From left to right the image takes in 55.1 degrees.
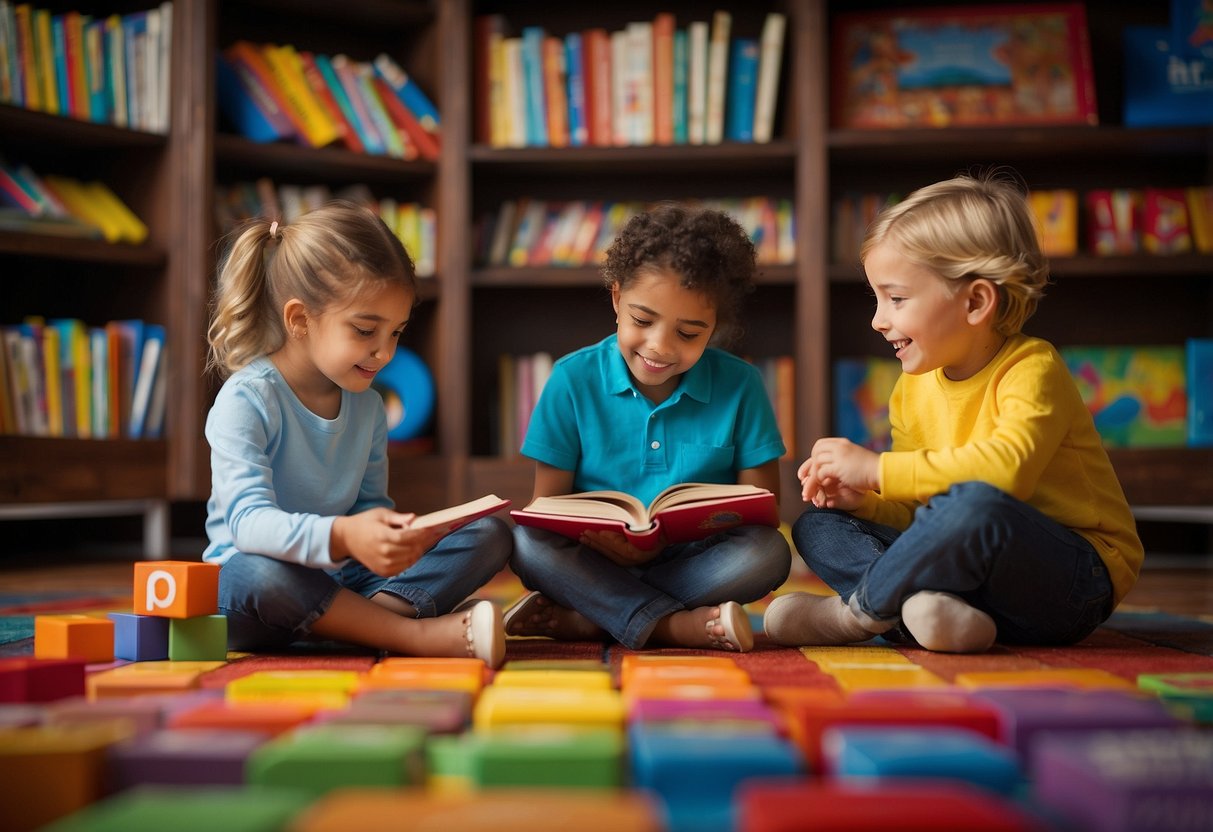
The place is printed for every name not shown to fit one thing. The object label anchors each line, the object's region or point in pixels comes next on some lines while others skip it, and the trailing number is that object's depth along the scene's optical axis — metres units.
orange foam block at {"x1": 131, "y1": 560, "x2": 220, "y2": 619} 1.21
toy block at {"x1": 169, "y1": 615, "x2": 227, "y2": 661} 1.24
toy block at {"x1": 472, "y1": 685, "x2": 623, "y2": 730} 0.77
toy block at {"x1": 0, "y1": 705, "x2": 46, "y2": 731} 0.77
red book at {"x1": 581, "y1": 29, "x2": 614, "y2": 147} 2.64
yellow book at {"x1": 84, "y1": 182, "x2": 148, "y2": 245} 2.48
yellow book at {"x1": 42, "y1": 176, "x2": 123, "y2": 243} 2.46
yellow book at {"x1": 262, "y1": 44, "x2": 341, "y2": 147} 2.61
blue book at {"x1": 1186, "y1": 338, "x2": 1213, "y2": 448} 2.56
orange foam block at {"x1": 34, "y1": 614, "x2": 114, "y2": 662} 1.18
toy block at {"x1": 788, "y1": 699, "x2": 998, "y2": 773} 0.74
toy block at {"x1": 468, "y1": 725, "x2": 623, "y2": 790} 0.65
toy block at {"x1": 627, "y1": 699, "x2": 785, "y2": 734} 0.75
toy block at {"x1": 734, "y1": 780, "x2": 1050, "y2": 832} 0.50
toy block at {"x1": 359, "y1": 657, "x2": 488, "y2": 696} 0.96
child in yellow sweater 1.25
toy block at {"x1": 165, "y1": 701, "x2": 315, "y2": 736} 0.76
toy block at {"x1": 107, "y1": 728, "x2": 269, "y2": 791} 0.67
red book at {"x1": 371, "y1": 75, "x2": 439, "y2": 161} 2.69
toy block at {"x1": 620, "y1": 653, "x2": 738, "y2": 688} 1.04
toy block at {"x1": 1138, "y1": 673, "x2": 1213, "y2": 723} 0.87
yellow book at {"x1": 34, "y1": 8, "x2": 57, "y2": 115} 2.40
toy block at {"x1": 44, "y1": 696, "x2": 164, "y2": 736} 0.78
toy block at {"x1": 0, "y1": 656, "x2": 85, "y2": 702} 0.91
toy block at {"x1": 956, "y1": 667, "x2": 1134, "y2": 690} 0.99
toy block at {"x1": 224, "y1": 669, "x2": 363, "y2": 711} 0.90
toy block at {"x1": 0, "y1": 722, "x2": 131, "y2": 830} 0.66
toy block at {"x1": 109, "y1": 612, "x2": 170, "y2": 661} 1.24
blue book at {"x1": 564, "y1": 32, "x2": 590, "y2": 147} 2.64
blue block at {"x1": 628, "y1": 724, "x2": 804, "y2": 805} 0.63
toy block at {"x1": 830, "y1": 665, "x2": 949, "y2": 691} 1.02
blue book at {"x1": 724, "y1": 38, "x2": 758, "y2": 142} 2.62
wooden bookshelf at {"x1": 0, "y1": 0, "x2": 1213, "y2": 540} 2.46
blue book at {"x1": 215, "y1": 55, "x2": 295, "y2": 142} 2.58
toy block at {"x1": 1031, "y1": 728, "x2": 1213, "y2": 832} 0.56
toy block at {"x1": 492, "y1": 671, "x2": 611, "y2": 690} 0.95
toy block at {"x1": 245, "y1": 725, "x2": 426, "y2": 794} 0.64
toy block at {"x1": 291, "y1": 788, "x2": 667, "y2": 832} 0.52
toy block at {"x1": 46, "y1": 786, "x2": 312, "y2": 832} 0.53
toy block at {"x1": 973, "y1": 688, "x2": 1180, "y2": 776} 0.74
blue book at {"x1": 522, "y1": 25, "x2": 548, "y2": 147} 2.64
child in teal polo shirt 1.38
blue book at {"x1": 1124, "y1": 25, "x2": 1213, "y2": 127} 2.56
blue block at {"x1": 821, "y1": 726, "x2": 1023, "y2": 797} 0.62
